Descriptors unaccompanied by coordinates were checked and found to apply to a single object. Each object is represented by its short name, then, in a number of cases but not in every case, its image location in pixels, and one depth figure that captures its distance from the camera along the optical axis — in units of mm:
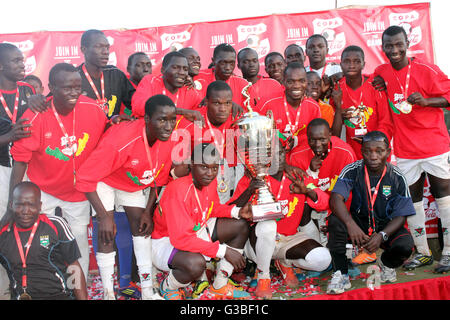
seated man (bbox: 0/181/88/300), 2842
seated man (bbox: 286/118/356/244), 3779
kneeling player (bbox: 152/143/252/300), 3023
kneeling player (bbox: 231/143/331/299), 3287
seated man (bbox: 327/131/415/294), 3199
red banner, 6316
